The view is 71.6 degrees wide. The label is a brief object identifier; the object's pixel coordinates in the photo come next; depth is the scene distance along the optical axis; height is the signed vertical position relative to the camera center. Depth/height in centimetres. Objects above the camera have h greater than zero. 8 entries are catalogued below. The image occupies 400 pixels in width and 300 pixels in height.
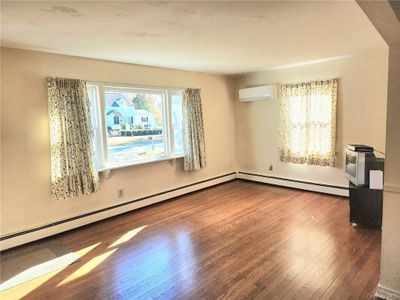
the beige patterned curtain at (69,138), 344 -15
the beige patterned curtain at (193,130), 501 -16
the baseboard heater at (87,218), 325 -127
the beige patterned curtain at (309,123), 458 -11
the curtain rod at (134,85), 393 +60
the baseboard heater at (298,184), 470 -126
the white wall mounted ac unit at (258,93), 526 +50
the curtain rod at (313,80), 453 +61
